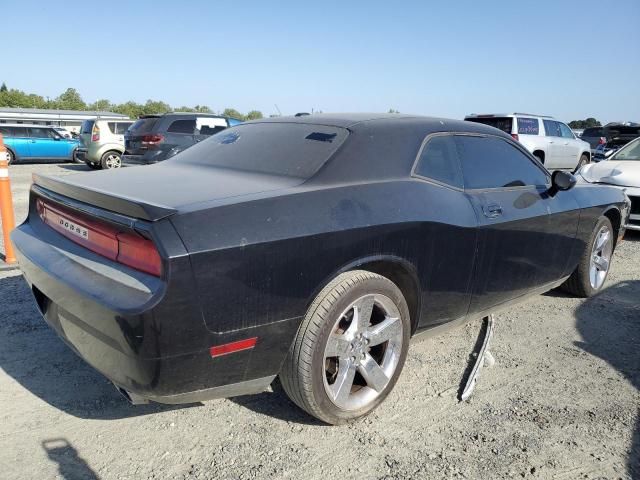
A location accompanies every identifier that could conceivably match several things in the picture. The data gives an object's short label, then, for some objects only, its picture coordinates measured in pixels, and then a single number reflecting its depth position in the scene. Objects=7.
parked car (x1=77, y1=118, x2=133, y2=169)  14.90
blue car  17.22
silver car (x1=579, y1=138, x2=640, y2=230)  6.54
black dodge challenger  1.99
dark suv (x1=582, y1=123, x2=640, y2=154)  14.47
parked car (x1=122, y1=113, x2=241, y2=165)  11.34
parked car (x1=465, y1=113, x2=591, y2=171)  13.19
